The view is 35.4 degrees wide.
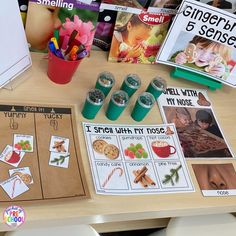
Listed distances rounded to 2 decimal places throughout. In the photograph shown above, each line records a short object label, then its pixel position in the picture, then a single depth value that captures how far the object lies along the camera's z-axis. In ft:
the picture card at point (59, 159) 2.66
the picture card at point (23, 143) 2.66
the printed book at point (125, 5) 3.19
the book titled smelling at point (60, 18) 3.10
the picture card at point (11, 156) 2.57
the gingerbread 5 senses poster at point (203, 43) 3.28
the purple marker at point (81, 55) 3.03
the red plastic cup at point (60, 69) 3.02
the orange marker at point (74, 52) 3.01
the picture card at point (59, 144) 2.74
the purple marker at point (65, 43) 3.07
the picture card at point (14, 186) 2.43
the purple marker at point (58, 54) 3.00
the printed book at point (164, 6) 3.29
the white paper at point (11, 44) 2.79
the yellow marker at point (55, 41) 3.00
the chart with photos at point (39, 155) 2.48
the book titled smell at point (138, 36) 3.36
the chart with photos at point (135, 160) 2.74
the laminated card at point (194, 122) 3.21
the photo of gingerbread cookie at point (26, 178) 2.51
